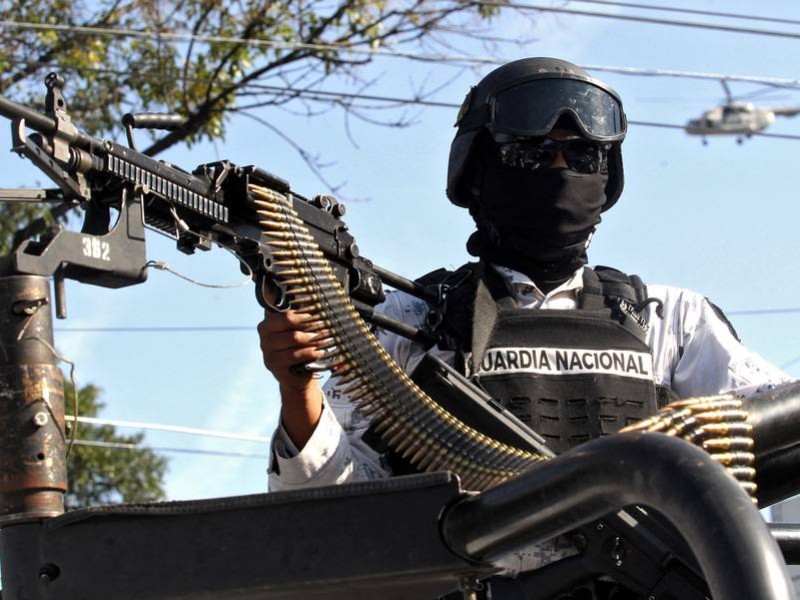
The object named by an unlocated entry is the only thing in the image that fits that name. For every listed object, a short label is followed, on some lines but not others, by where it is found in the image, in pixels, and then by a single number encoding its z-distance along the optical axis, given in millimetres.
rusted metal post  2920
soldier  4719
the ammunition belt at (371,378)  4523
